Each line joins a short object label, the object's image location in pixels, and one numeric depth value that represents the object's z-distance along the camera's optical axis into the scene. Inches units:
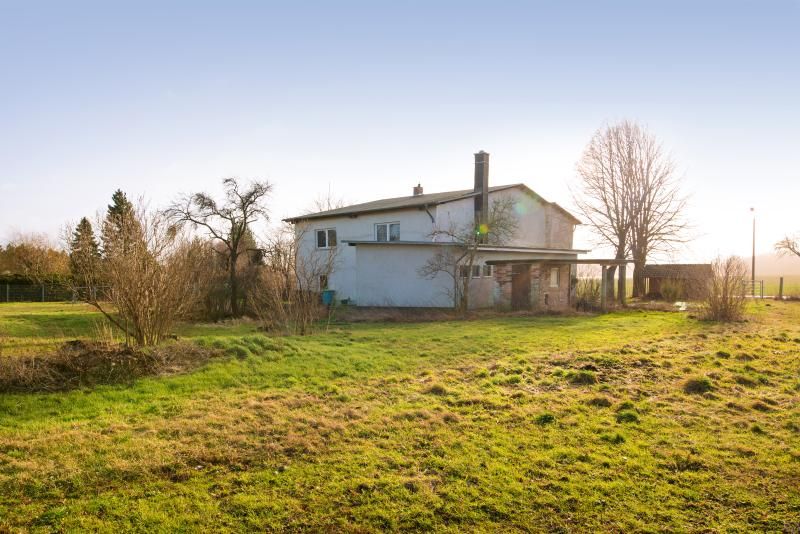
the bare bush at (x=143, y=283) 407.8
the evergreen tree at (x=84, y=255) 466.0
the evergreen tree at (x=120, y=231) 426.3
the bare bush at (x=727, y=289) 746.2
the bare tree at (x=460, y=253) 907.4
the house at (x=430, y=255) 976.3
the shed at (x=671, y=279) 1176.4
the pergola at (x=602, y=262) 979.3
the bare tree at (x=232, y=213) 893.2
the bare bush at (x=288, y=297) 571.5
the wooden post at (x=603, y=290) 973.1
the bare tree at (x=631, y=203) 1332.4
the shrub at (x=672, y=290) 1198.9
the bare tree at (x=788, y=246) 1425.9
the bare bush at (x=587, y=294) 1007.9
